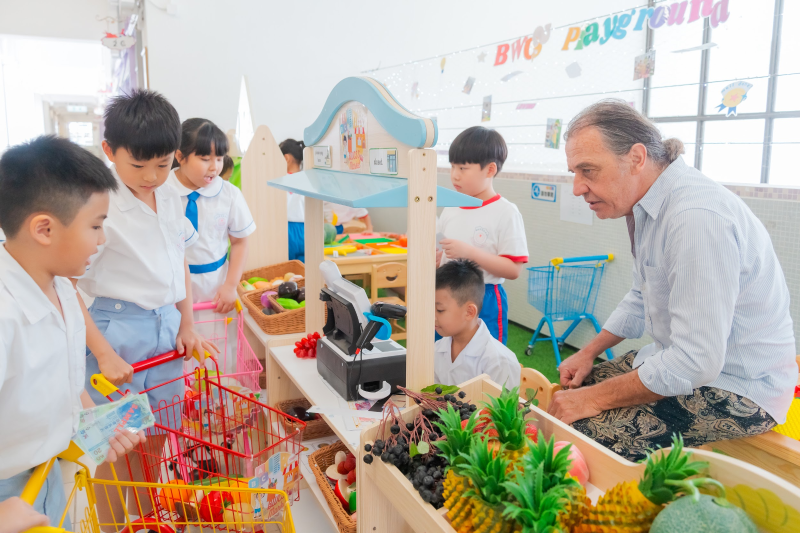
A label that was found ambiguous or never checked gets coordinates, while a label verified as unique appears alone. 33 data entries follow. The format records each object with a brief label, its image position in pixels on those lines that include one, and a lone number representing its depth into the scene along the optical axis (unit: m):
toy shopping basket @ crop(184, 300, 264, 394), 2.41
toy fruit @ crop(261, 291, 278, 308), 2.91
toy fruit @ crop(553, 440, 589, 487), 1.16
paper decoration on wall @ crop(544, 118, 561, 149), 4.44
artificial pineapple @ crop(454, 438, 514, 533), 0.94
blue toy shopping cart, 4.15
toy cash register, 1.69
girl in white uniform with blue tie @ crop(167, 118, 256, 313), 2.64
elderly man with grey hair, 1.45
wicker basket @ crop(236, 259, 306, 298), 3.52
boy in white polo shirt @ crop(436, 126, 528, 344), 2.52
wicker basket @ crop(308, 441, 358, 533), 1.52
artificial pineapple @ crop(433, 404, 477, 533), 1.00
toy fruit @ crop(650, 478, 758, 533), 0.75
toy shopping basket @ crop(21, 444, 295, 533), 1.09
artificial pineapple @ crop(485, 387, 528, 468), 1.14
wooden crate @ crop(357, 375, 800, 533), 0.83
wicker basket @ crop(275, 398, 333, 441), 2.06
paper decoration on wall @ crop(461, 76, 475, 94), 5.57
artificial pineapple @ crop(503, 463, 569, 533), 0.88
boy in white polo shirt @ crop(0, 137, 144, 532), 1.18
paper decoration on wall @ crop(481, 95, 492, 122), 5.39
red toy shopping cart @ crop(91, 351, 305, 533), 1.54
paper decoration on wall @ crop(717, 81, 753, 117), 3.32
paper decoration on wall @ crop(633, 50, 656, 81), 3.67
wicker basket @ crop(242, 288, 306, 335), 2.55
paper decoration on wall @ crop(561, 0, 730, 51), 3.42
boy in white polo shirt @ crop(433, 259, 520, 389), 2.13
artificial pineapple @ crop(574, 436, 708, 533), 0.84
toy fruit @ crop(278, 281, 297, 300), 2.95
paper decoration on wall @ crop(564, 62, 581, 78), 4.54
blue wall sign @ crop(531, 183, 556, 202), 4.49
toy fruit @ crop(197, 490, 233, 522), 1.49
